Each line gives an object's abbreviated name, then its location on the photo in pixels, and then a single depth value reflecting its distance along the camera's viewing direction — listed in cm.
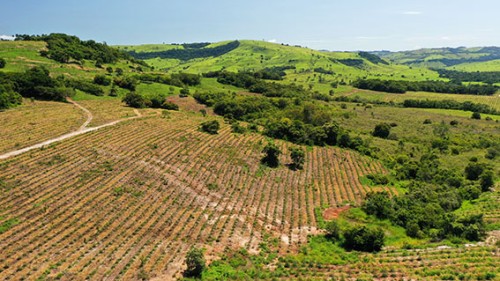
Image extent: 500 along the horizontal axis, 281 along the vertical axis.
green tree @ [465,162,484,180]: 7333
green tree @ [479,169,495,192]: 6706
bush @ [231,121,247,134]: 9156
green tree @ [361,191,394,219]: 5259
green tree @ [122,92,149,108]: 9900
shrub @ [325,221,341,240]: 4491
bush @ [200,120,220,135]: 8419
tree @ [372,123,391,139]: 11279
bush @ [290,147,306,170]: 7269
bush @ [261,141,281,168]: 7194
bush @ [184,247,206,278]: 3250
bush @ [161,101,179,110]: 10678
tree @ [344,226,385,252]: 4181
